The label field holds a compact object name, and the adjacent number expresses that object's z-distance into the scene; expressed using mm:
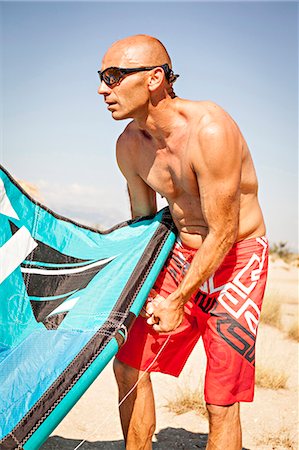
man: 3148
